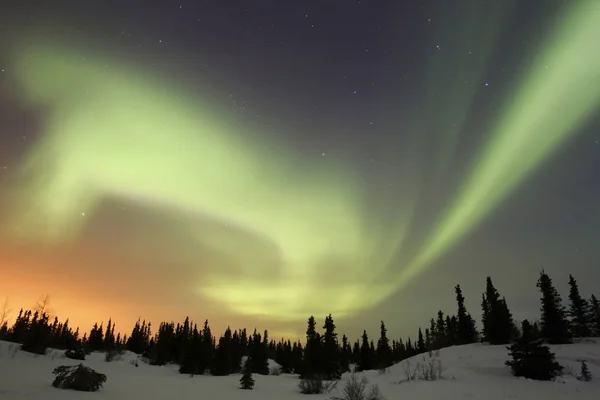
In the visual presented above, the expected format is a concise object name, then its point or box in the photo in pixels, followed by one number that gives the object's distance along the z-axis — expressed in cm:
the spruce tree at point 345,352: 8605
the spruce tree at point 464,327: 6831
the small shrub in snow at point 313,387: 2225
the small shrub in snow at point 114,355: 4755
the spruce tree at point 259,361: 5231
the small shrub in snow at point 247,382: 2423
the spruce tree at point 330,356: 3891
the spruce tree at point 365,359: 7650
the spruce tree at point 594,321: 6094
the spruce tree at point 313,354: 3856
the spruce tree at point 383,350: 7391
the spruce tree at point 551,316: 4312
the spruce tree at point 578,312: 6162
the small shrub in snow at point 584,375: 2054
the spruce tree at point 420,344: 11412
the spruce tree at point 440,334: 8438
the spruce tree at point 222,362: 4472
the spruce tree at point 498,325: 4881
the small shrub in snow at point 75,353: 4197
